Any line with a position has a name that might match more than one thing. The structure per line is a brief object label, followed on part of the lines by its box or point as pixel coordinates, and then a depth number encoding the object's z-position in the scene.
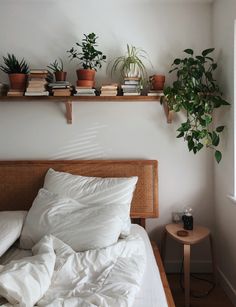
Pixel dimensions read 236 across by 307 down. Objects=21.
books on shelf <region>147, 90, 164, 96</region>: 2.30
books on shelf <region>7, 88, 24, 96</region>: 2.27
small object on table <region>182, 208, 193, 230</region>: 2.27
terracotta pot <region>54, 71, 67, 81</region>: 2.28
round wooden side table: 2.05
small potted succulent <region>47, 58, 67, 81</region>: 2.29
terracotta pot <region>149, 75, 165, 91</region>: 2.31
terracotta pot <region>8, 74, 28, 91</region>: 2.27
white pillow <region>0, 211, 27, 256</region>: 1.72
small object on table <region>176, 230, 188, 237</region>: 2.17
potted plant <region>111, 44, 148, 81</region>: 2.32
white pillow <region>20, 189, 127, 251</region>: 1.74
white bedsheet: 1.28
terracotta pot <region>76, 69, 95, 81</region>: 2.25
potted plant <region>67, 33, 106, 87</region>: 2.25
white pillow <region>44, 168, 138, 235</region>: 2.08
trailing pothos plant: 2.17
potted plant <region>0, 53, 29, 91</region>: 2.28
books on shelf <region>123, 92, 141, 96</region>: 2.28
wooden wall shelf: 2.29
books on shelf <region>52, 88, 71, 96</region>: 2.26
